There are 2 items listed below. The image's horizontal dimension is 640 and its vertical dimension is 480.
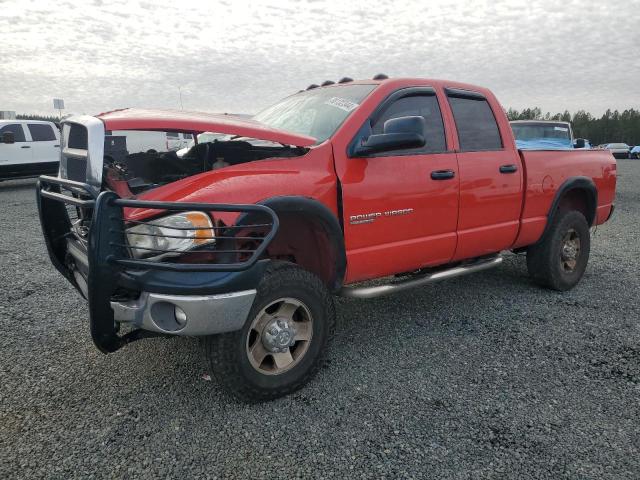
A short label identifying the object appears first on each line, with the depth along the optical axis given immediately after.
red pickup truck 2.27
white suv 13.32
